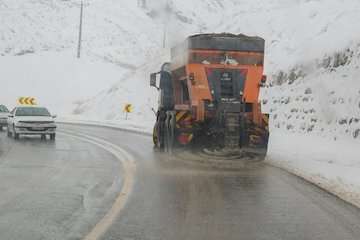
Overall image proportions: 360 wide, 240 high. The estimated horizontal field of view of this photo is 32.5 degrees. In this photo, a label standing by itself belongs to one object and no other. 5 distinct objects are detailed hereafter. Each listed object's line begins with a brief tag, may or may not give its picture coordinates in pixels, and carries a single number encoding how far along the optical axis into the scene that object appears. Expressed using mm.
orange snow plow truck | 17438
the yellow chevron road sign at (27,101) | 52450
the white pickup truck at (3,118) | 32650
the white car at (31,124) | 25094
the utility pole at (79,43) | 73456
